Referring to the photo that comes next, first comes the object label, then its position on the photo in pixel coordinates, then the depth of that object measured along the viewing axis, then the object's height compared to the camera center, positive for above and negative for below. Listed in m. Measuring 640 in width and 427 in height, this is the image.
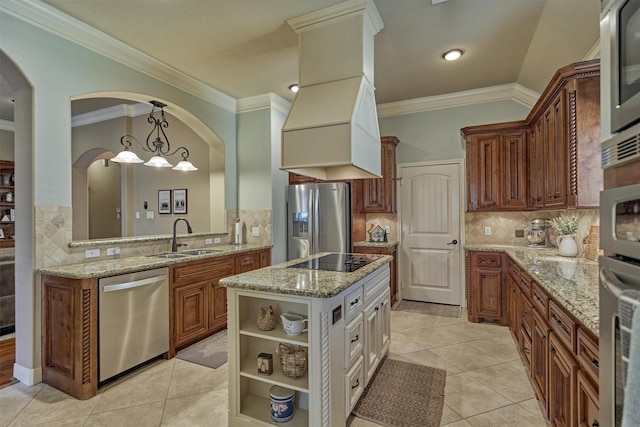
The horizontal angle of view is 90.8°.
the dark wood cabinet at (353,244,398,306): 4.32 -0.58
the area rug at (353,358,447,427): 2.09 -1.35
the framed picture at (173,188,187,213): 5.20 +0.23
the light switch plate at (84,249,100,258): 2.85 -0.34
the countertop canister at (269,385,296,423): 1.83 -1.12
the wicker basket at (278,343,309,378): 1.85 -0.87
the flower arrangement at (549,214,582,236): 3.03 -0.13
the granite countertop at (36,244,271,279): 2.35 -0.42
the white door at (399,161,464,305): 4.53 -0.29
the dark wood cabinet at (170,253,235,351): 3.06 -0.88
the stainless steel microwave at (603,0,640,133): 0.79 +0.39
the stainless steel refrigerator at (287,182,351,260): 4.30 -0.06
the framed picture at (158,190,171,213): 5.27 +0.23
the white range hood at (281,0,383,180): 2.31 +0.95
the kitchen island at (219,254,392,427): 1.72 -0.77
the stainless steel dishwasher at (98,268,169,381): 2.44 -0.87
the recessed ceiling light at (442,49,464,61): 3.23 +1.65
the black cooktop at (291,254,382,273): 2.40 -0.41
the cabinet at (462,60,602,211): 2.41 +0.60
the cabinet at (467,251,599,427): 1.34 -0.79
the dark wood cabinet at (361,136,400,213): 4.59 +0.38
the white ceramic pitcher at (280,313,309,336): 1.84 -0.65
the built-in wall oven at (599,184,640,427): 0.75 -0.15
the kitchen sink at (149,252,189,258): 3.30 -0.43
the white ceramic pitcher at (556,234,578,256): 2.95 -0.32
